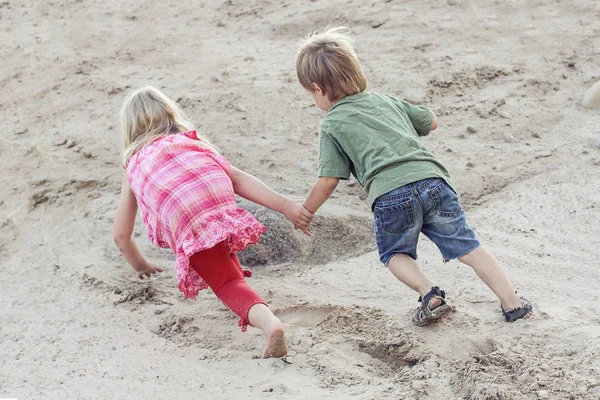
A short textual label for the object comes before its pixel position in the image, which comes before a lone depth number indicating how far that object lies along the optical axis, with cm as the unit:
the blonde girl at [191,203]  792
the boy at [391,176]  749
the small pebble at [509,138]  1170
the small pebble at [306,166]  1130
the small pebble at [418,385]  658
